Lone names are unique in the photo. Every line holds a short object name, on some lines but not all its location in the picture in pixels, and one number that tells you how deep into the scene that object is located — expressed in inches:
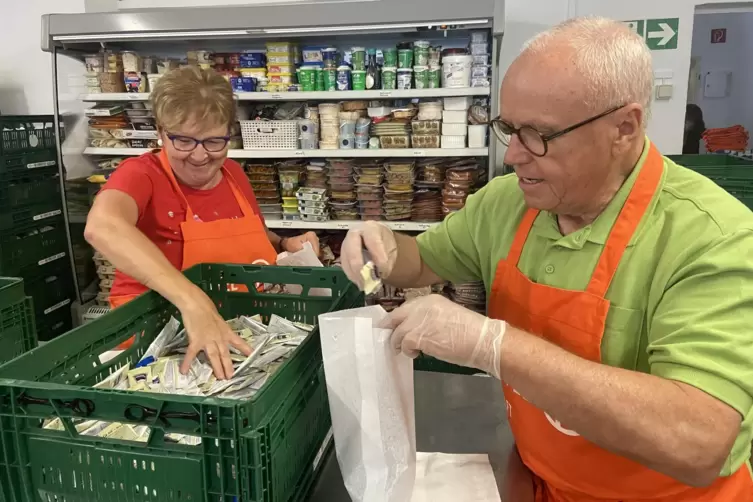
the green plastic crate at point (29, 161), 150.2
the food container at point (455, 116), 143.4
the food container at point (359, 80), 145.6
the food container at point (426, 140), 146.3
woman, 62.5
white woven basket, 151.2
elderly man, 37.3
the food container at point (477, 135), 143.3
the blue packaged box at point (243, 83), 150.7
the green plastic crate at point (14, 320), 58.9
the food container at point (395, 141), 148.9
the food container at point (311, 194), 155.3
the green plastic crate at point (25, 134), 149.5
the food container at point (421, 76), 142.9
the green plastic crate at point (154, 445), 33.1
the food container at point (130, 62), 158.1
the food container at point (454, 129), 144.1
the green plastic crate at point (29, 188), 151.7
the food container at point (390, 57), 143.6
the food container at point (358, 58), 145.9
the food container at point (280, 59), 150.3
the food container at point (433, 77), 143.0
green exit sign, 159.3
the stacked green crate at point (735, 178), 119.3
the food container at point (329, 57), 147.7
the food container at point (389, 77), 143.9
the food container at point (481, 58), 139.7
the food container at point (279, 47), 149.8
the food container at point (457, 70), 139.7
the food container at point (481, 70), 139.9
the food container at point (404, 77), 143.3
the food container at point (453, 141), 144.9
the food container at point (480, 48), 139.3
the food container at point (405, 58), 142.5
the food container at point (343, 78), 145.6
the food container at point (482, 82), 139.9
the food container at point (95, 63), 160.7
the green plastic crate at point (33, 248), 153.8
